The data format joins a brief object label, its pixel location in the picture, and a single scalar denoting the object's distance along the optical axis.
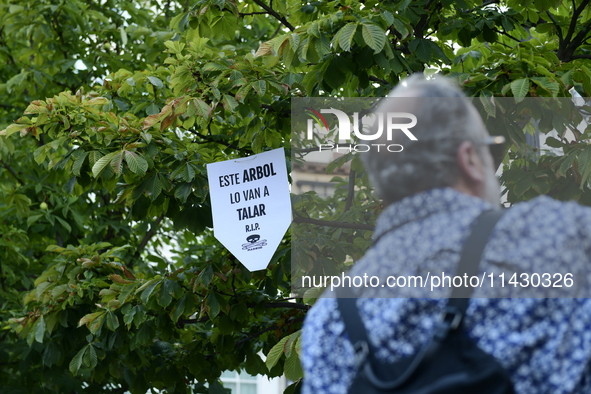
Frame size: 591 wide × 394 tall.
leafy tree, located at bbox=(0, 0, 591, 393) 2.57
